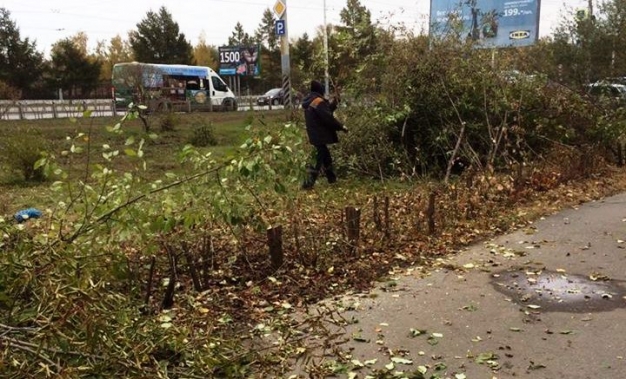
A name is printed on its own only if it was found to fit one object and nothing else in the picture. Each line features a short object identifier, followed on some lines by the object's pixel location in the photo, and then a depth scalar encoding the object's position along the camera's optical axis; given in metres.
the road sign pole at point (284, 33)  22.23
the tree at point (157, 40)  57.84
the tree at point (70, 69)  49.38
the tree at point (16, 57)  46.19
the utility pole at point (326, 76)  10.34
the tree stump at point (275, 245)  4.82
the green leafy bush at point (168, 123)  19.33
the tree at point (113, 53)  65.00
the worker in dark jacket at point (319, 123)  9.00
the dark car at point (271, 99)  35.39
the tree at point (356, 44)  10.43
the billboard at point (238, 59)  51.91
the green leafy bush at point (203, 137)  17.39
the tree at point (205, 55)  71.50
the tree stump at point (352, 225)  5.43
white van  22.16
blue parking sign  23.49
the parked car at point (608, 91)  12.07
